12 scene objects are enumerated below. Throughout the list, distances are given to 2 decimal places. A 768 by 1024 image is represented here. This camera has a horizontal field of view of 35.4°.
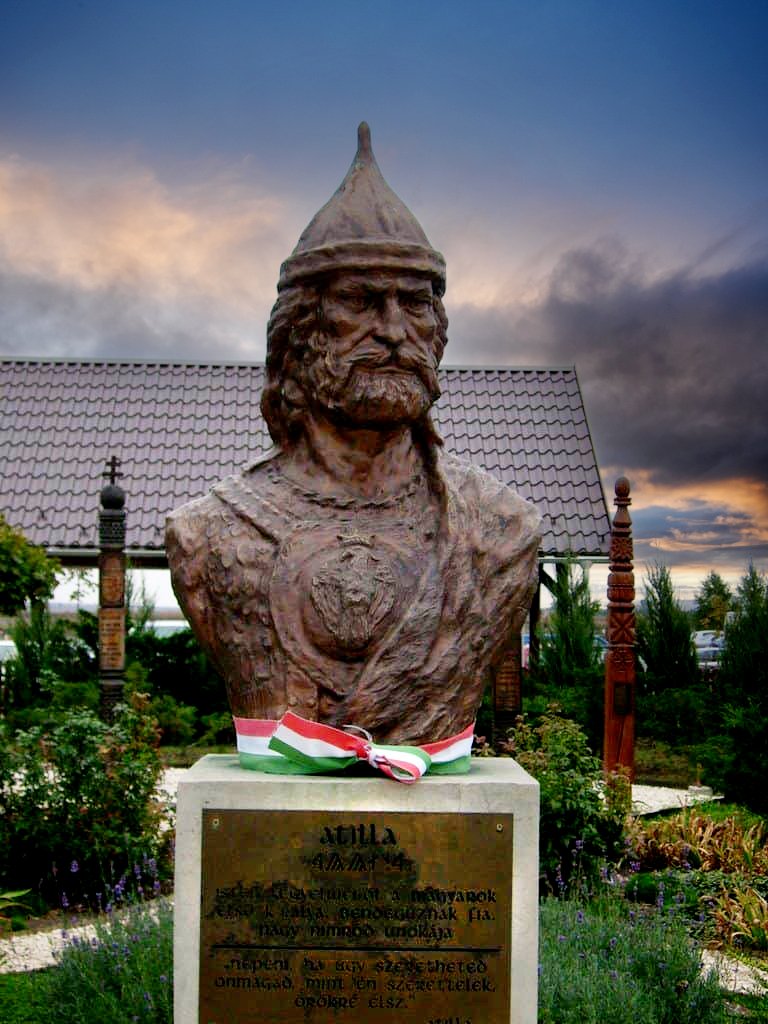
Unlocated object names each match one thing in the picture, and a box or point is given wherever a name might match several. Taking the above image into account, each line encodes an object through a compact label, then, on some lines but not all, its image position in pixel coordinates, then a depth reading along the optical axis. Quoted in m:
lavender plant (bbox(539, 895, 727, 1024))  4.50
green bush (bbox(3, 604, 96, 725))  14.14
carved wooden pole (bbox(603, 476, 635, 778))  8.61
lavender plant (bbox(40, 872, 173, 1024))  4.55
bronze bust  3.23
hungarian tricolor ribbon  3.04
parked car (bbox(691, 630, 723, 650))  14.05
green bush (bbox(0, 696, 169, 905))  7.06
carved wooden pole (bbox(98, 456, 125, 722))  10.36
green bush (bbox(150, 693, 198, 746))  12.67
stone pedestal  3.06
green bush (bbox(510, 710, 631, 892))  6.77
